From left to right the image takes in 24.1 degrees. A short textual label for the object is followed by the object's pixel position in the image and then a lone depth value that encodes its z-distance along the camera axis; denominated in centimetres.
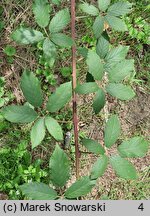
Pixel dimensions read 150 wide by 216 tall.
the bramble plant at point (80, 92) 121
